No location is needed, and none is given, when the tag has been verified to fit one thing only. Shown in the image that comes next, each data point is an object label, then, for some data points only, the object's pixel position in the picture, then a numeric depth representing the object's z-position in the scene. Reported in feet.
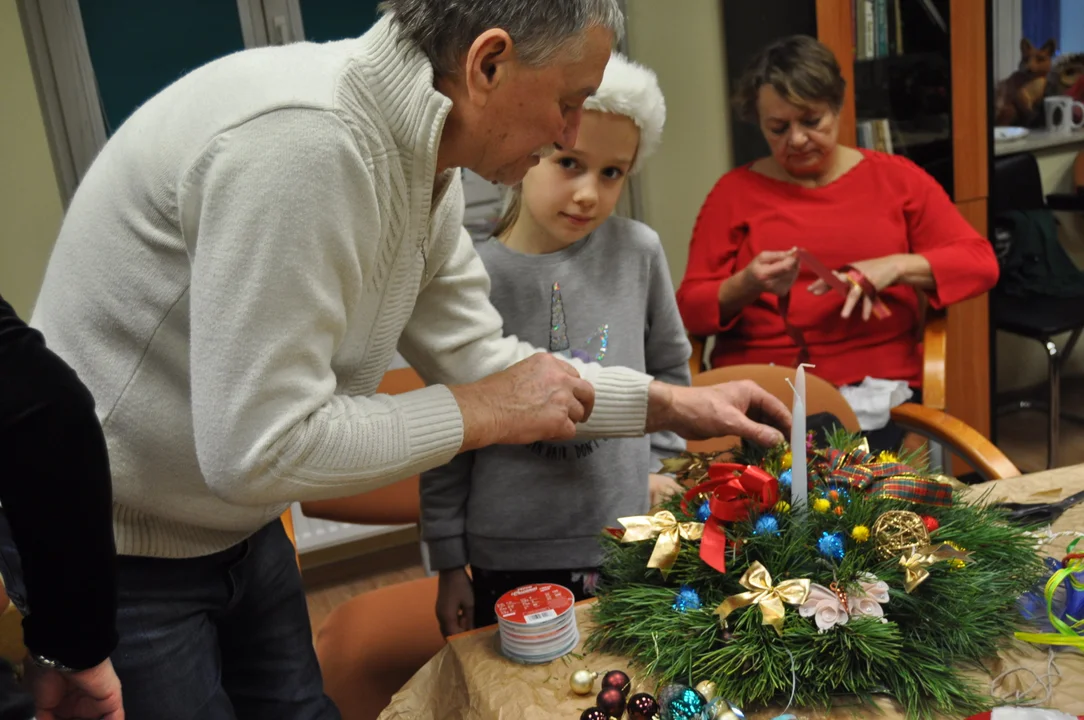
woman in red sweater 7.48
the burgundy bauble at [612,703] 2.85
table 2.88
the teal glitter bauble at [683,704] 2.73
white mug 10.50
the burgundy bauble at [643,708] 2.79
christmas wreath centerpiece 2.84
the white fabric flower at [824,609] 2.88
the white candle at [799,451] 3.14
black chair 10.11
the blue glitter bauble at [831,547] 3.07
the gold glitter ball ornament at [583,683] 3.01
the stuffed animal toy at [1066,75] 10.41
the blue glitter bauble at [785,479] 3.43
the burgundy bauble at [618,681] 2.93
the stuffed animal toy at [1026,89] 10.36
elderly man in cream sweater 2.74
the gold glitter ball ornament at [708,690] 2.81
